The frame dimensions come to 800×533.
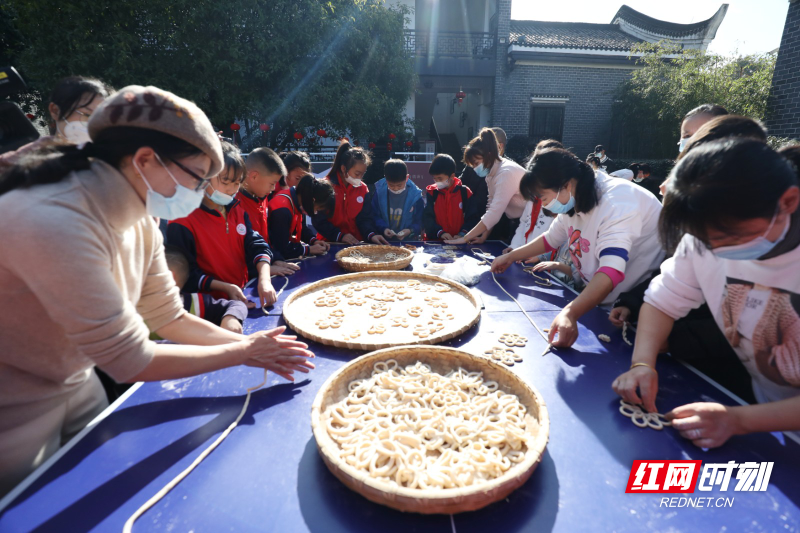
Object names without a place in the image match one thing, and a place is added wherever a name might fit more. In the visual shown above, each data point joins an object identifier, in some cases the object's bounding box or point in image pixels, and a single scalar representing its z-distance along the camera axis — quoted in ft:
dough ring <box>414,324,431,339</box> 6.46
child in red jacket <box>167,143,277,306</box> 8.37
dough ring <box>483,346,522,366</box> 5.96
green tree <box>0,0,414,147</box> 24.17
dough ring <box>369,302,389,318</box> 7.50
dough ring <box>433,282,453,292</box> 8.86
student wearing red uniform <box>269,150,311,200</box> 14.70
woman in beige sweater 3.35
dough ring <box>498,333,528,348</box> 6.52
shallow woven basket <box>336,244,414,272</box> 10.18
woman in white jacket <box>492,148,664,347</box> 6.97
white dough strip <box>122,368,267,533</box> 3.41
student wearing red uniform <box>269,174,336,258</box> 12.17
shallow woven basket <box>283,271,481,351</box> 6.21
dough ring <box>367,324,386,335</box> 6.74
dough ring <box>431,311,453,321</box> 7.34
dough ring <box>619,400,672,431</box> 4.56
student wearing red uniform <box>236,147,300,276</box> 10.66
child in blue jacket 14.80
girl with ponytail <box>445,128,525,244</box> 14.28
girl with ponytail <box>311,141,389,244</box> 14.71
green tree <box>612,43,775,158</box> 34.58
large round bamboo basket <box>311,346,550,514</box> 3.28
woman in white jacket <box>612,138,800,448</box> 3.88
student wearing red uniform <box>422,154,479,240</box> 15.87
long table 3.43
